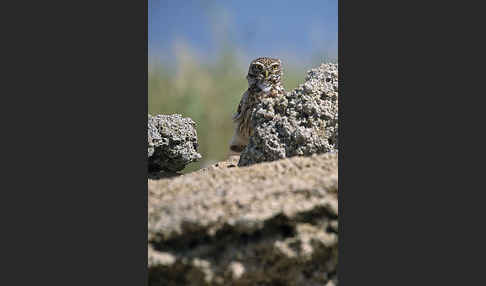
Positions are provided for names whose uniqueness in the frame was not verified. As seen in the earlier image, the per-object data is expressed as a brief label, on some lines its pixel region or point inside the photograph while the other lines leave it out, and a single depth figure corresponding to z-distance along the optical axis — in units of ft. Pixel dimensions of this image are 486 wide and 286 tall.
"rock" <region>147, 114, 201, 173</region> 39.01
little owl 43.78
